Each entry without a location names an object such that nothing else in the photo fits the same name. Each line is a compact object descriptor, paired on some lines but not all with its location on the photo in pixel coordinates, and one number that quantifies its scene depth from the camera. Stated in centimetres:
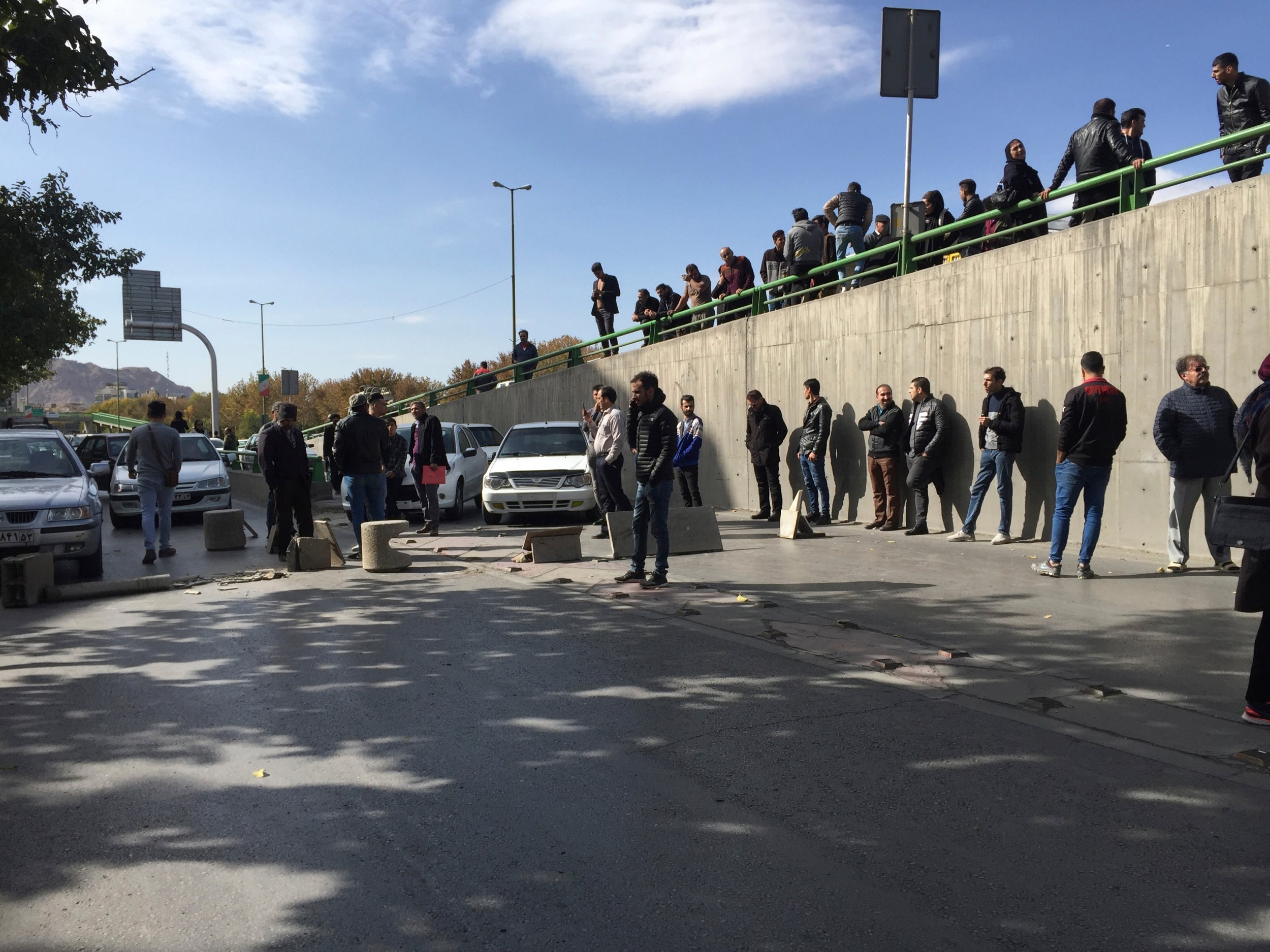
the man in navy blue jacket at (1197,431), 854
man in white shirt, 1089
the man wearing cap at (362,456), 1140
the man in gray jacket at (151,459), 1192
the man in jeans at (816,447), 1366
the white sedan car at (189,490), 1653
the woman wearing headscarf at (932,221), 1397
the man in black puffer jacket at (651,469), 911
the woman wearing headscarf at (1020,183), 1196
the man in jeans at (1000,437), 1077
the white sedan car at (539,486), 1474
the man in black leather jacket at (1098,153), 1080
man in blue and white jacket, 1391
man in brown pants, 1266
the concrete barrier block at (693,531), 1139
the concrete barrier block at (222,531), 1307
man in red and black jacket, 865
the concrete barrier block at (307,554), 1102
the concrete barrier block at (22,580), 903
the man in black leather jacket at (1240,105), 929
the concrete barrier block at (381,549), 1063
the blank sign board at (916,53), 1384
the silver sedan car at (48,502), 1011
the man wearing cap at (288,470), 1162
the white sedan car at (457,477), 1675
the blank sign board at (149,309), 4012
